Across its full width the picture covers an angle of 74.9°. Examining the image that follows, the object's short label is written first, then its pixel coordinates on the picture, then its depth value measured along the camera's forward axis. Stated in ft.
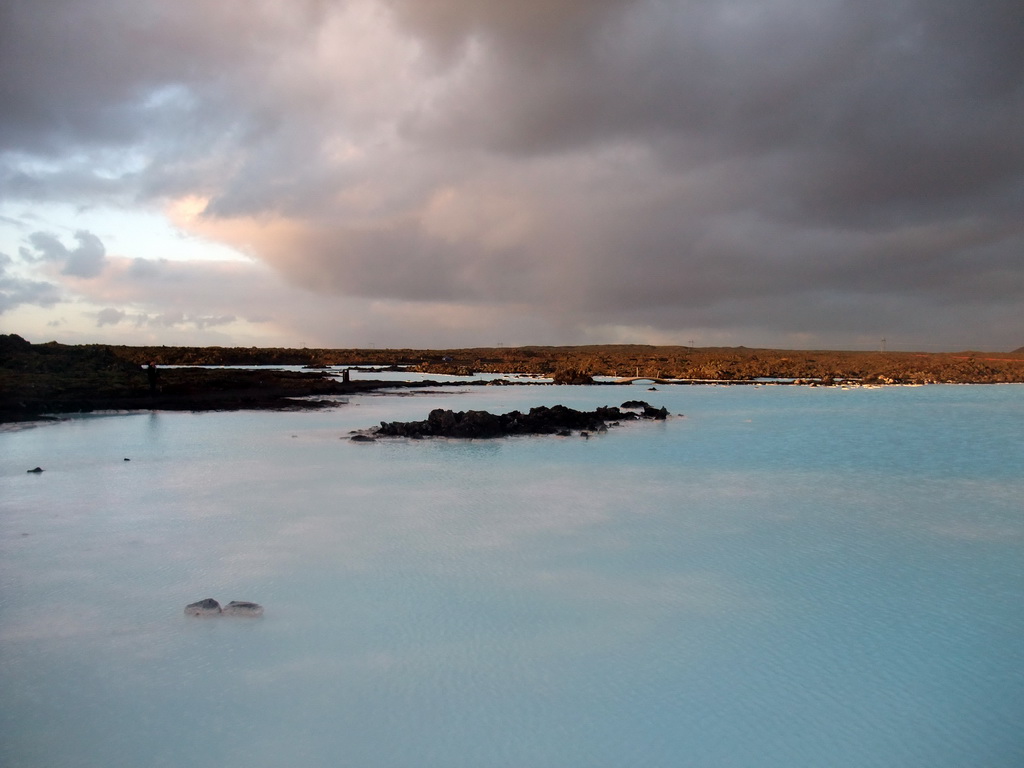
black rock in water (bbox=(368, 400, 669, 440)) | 43.16
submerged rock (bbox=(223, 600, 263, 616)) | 14.53
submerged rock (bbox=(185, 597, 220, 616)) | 14.51
